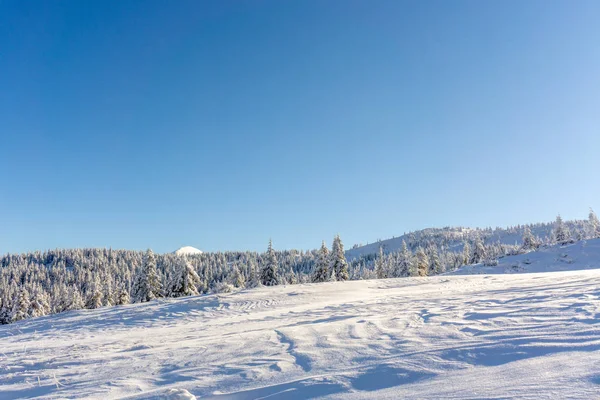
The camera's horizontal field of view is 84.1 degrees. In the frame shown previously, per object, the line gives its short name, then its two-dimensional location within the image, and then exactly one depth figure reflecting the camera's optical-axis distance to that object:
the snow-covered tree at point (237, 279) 50.66
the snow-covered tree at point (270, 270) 44.66
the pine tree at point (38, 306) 58.61
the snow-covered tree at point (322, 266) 43.59
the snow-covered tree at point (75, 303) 60.44
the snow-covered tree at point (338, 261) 42.03
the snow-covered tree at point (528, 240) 43.23
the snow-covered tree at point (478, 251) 58.59
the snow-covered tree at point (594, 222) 53.15
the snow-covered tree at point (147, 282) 36.69
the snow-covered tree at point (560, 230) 54.22
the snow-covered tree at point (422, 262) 48.66
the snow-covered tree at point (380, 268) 58.69
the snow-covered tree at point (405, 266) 49.99
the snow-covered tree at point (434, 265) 59.06
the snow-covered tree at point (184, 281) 36.97
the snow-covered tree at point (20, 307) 48.16
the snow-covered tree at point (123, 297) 42.34
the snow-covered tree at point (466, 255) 67.50
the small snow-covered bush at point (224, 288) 17.83
